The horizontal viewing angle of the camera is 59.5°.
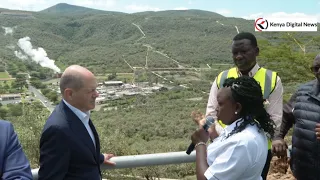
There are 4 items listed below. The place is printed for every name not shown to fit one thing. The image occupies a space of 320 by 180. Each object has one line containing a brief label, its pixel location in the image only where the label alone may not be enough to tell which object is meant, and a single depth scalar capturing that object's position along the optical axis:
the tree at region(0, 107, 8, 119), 32.08
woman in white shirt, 1.45
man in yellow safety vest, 2.24
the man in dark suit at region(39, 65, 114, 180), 1.60
